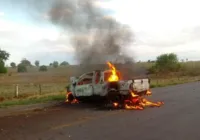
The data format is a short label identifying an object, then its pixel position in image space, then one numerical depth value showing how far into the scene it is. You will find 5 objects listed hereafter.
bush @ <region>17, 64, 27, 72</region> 101.69
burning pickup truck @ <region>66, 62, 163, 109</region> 14.66
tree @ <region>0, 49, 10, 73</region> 55.38
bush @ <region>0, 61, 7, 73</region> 58.69
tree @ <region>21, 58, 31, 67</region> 125.50
